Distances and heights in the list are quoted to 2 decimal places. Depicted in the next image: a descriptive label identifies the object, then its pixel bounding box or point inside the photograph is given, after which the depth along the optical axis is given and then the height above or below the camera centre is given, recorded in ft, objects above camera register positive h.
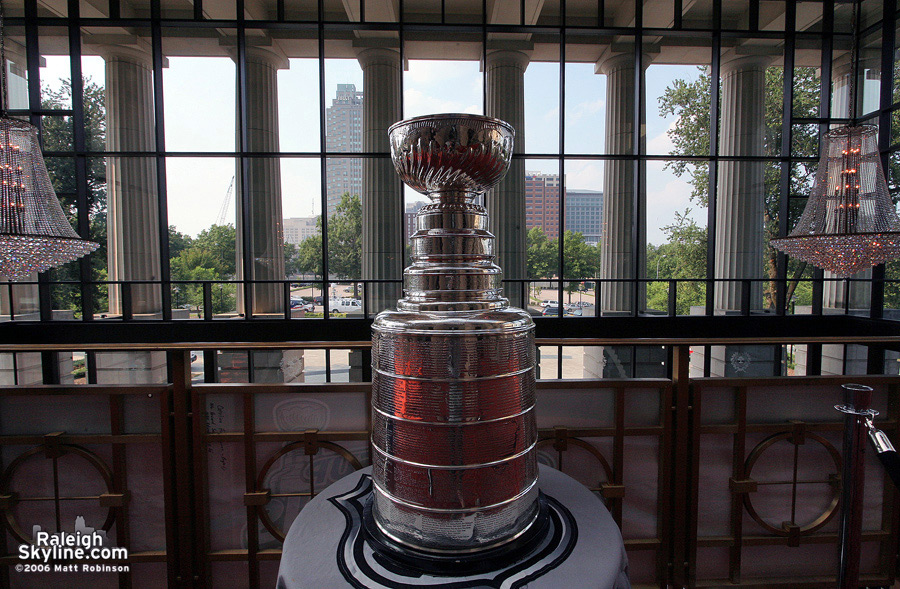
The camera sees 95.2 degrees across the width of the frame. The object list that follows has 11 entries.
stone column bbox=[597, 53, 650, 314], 25.46 +4.71
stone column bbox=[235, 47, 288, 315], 24.44 +5.13
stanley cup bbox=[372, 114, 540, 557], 3.23 -0.87
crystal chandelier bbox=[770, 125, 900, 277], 11.37 +1.80
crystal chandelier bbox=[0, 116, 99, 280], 12.23 +2.10
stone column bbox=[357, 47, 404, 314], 24.67 +5.29
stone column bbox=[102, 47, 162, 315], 23.88 +5.85
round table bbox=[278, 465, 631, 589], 2.97 -2.24
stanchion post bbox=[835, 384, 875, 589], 3.90 -2.10
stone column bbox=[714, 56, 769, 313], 25.40 +5.37
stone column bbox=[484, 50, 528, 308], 24.58 +5.55
